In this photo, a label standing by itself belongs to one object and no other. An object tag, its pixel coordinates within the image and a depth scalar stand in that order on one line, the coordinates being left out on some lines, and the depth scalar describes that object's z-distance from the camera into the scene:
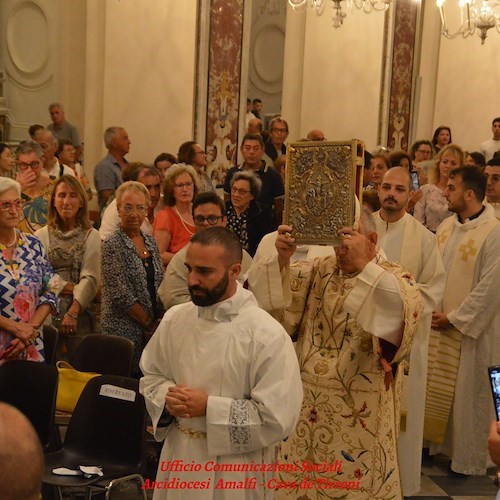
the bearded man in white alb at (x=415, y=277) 5.14
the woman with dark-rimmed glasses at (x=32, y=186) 6.48
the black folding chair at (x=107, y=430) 4.30
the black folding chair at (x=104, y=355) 4.98
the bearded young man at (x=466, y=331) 5.64
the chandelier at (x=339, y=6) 10.20
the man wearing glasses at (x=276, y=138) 10.27
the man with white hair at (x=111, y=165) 8.21
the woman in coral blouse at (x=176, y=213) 6.33
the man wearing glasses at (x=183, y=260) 5.22
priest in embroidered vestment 3.83
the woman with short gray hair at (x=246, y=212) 6.62
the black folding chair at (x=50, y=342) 5.42
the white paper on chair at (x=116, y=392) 4.34
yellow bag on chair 4.93
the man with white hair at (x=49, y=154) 7.87
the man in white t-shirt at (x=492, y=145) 11.70
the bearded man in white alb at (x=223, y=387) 3.17
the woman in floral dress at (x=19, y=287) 4.91
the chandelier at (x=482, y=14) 11.19
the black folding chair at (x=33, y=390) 4.57
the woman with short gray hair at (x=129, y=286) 5.52
